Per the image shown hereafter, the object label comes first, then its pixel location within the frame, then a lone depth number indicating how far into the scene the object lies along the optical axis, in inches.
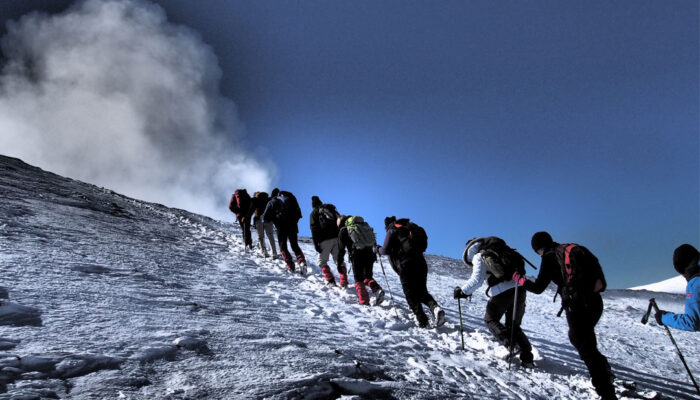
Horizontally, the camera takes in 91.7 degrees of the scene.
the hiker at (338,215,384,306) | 276.1
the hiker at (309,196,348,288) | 337.4
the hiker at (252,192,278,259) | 428.4
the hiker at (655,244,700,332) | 137.7
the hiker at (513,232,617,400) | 152.3
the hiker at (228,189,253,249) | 470.0
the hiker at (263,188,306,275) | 366.9
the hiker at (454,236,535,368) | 182.3
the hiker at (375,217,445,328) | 227.1
